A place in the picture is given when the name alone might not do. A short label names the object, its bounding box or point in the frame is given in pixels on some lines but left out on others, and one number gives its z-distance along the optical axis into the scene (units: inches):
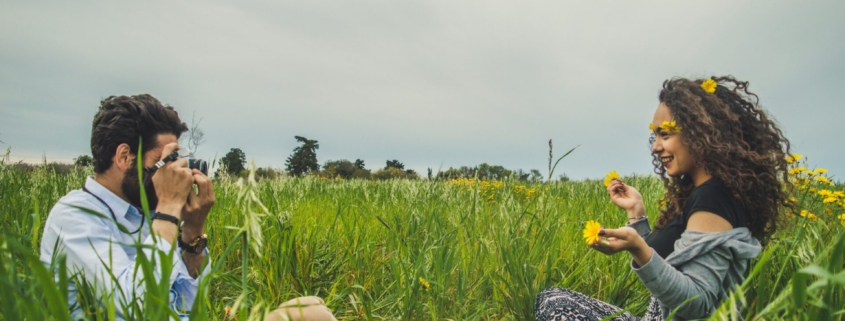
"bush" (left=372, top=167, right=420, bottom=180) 1394.9
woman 68.7
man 67.4
